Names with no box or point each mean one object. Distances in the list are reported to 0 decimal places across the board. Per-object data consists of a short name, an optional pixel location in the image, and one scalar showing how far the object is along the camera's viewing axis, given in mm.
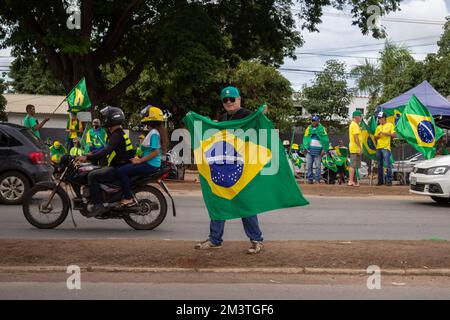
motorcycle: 9977
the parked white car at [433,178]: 14047
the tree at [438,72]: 36688
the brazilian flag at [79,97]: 17188
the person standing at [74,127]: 18716
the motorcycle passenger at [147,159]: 9891
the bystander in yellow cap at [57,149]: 21766
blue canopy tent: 21484
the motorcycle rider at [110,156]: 9859
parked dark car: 12914
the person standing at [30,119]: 16984
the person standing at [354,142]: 18625
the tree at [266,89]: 37156
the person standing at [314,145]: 19312
